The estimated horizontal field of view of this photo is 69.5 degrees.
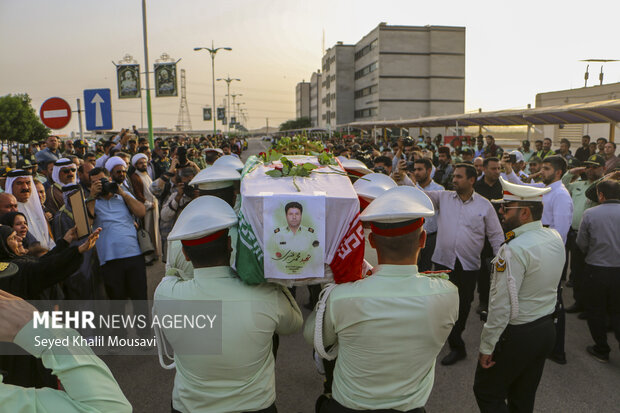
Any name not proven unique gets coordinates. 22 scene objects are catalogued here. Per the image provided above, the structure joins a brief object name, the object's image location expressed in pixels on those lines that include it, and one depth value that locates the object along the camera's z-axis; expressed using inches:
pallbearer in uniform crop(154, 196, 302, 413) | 87.1
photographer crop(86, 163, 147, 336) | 191.3
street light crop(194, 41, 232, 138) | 1578.0
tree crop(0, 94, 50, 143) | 1848.9
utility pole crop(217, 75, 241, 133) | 2334.9
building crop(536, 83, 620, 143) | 1284.3
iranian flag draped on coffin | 87.3
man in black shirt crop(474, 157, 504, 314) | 244.7
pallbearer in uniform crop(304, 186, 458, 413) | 85.6
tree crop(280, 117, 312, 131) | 4661.9
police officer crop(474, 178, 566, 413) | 119.6
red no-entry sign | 242.2
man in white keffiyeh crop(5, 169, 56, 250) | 190.4
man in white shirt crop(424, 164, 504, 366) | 186.4
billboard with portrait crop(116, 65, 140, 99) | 687.1
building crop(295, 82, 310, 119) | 5610.2
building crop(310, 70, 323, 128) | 4227.4
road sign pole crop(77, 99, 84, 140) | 290.4
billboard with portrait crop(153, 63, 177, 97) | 808.9
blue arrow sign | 269.4
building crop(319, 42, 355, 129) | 3361.2
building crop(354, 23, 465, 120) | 2827.3
